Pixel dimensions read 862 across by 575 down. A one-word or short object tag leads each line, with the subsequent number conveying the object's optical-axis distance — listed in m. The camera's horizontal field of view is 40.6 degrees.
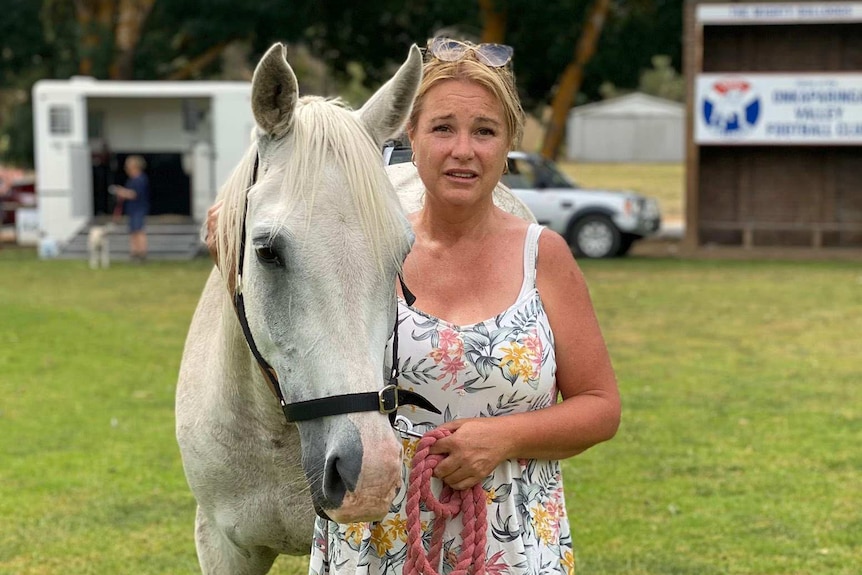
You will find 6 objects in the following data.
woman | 2.51
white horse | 2.17
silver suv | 19.30
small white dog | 18.39
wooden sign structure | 18.84
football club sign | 18.75
